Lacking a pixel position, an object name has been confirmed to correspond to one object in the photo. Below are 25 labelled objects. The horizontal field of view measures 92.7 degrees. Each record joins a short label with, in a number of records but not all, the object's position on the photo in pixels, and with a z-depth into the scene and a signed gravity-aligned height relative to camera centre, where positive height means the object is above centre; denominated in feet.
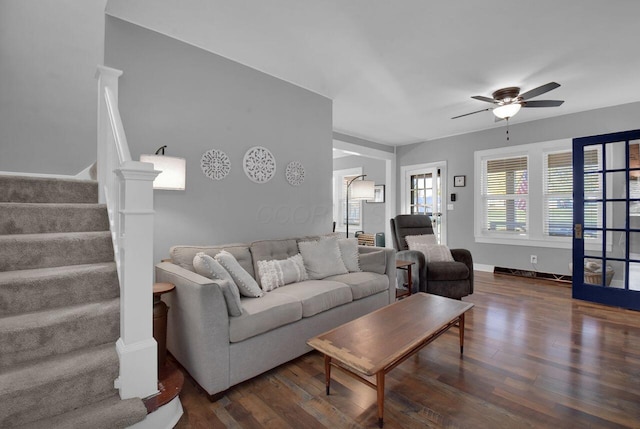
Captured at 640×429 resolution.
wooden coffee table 5.21 -2.44
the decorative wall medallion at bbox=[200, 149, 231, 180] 9.66 +1.56
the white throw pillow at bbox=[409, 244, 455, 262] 12.63 -1.59
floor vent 15.60 -3.25
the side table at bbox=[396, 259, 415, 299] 11.68 -2.25
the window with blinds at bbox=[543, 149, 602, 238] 15.58 +1.08
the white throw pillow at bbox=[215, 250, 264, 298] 7.47 -1.58
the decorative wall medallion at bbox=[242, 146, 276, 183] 10.72 +1.75
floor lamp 13.56 +1.05
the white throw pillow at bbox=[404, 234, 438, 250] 13.14 -1.13
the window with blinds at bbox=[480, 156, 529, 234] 17.03 +1.17
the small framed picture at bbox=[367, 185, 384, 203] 22.95 +1.49
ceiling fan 11.12 +4.24
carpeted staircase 4.37 -1.74
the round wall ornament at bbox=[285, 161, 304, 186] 12.01 +1.60
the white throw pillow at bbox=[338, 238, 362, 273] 10.76 -1.46
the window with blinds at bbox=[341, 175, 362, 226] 25.07 +0.45
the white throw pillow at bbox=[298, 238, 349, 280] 9.76 -1.49
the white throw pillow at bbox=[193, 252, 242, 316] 6.31 -1.44
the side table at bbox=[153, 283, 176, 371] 6.27 -2.31
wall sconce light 7.39 +1.01
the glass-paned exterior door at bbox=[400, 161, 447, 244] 20.13 +1.52
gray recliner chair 11.84 -2.37
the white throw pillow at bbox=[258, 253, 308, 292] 8.54 -1.73
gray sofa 6.03 -2.42
